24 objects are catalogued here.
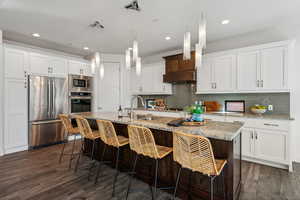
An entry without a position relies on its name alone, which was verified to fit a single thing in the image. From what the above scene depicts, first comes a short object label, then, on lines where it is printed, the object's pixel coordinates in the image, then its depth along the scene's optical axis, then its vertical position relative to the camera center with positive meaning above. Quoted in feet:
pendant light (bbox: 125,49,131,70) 8.96 +2.37
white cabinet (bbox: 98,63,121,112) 16.58 +1.15
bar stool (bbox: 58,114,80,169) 9.42 -1.67
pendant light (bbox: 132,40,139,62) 8.36 +2.71
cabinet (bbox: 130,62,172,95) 15.65 +2.06
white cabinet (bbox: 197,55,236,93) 11.38 +2.00
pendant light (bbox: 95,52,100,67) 9.46 +2.57
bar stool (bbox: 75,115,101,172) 8.04 -1.71
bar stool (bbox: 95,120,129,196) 6.84 -1.71
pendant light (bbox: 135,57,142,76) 8.93 +2.07
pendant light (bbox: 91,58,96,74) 9.73 +2.26
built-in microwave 14.52 +1.63
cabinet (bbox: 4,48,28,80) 11.12 +2.78
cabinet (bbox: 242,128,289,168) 8.71 -2.87
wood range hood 13.12 +2.75
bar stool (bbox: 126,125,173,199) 5.48 -1.74
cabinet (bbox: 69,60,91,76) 14.66 +3.22
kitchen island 5.24 -2.77
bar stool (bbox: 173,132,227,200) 4.30 -1.68
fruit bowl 10.17 -0.76
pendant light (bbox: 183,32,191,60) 6.80 +2.45
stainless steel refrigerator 12.18 -0.78
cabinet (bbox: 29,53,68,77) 12.41 +3.00
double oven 14.48 +0.62
